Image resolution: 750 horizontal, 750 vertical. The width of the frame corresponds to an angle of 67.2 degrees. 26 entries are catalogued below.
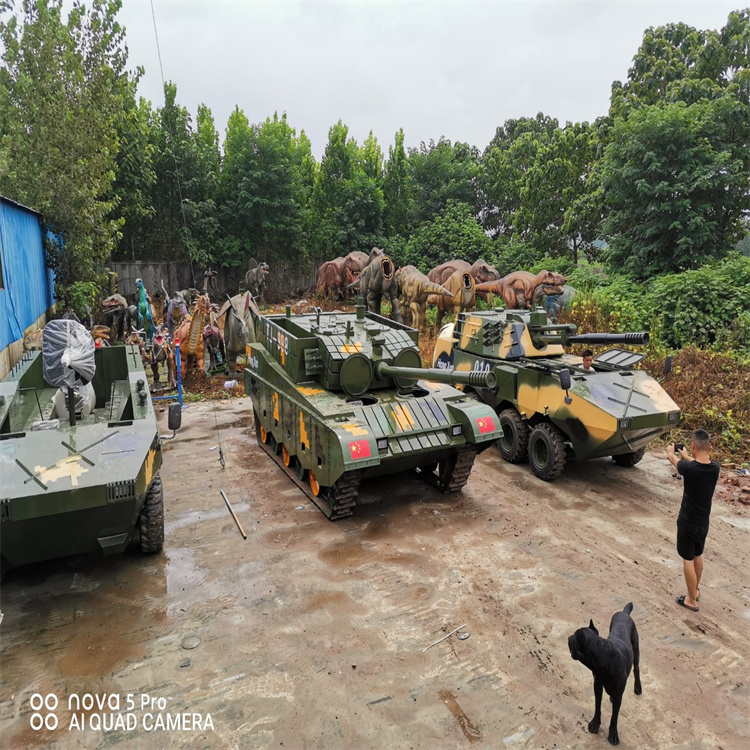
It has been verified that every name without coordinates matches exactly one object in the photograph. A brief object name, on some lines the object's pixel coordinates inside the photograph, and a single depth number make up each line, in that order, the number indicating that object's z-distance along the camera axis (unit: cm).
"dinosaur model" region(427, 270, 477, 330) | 1566
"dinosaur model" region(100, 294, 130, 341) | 1340
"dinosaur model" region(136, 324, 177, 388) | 1190
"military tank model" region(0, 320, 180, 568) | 422
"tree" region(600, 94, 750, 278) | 1452
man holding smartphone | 461
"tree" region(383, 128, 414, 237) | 2989
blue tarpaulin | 913
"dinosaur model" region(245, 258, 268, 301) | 1755
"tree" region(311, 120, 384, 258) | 2745
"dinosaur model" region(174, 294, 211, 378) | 1240
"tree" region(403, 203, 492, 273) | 2469
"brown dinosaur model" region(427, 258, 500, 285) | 1812
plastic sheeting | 529
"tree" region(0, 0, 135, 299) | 1348
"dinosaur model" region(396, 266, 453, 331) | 1539
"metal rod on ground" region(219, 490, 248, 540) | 624
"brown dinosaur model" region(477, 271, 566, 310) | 1496
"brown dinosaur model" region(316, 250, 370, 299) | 2233
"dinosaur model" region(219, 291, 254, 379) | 1274
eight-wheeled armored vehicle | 716
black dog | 330
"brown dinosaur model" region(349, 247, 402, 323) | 1505
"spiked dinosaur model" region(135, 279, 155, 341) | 1378
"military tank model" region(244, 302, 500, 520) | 623
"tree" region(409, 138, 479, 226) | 2911
